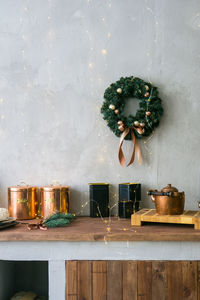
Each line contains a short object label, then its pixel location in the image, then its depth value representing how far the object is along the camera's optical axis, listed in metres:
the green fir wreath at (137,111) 1.95
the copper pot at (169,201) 1.61
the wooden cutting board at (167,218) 1.54
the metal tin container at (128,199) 1.85
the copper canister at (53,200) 1.88
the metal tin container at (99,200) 1.90
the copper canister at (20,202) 1.89
